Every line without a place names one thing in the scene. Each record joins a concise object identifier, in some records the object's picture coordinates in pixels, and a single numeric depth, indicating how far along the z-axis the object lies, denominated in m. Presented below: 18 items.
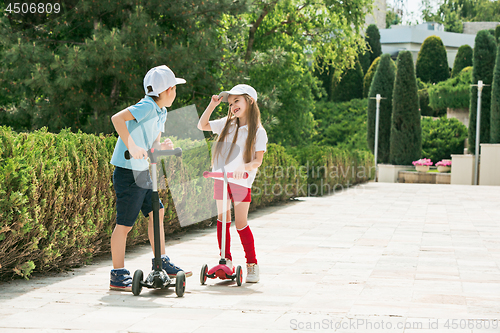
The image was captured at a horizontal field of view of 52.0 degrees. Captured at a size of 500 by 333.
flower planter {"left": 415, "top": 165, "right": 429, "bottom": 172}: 27.88
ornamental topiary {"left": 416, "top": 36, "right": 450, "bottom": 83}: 40.78
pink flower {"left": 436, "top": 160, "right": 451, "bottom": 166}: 28.33
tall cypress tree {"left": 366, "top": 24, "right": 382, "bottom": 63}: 42.56
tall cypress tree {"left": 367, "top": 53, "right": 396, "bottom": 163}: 31.84
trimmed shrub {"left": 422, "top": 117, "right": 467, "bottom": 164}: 32.78
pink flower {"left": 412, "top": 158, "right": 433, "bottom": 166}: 27.95
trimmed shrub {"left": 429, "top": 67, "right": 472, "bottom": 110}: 32.78
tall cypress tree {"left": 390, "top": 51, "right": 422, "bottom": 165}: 29.03
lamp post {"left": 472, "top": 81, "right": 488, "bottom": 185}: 24.14
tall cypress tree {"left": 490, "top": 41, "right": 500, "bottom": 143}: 23.67
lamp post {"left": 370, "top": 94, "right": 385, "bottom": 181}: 28.97
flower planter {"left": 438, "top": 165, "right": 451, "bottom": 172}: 28.02
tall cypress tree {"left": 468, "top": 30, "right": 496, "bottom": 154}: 25.55
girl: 4.11
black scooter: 3.68
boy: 3.79
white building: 46.84
